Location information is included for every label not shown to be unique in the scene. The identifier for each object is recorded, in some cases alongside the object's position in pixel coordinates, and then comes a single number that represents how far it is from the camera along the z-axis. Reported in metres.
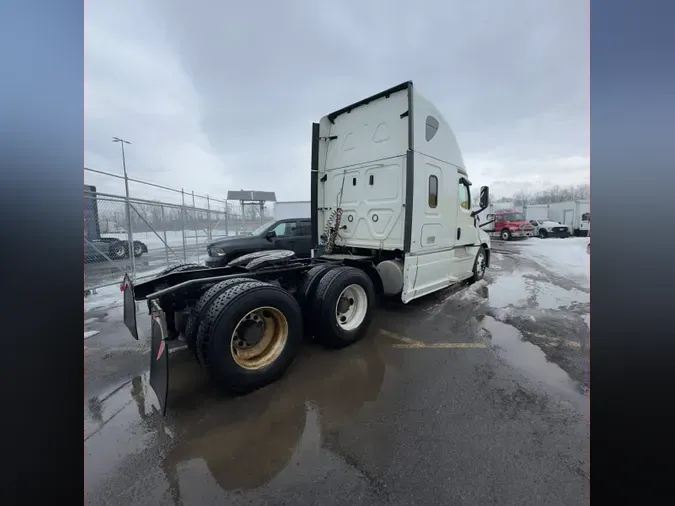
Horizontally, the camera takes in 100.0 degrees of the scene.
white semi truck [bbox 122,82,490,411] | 2.90
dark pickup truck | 8.13
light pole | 7.77
